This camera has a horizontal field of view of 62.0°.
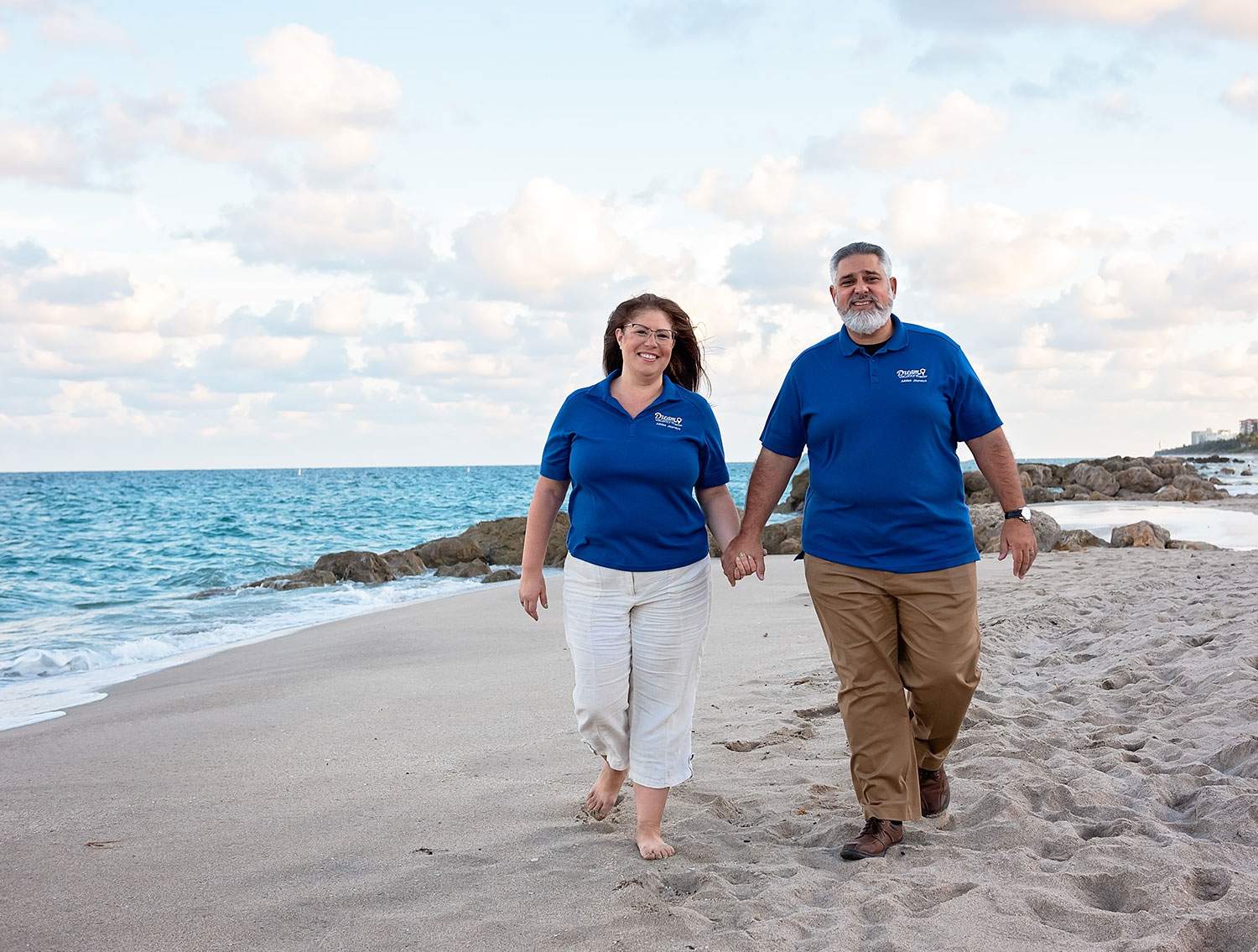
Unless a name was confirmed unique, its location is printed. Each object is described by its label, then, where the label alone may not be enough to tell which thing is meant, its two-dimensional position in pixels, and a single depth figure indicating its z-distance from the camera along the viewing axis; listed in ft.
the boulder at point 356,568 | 57.36
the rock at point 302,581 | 55.62
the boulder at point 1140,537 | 47.83
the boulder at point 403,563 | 60.49
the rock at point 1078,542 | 47.93
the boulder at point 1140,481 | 104.83
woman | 13.01
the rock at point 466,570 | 59.41
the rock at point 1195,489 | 92.73
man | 13.14
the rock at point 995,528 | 49.96
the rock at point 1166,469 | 116.37
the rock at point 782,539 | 57.00
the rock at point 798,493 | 103.60
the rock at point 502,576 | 55.93
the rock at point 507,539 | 61.93
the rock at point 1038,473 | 113.10
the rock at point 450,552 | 64.44
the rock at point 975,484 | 89.19
